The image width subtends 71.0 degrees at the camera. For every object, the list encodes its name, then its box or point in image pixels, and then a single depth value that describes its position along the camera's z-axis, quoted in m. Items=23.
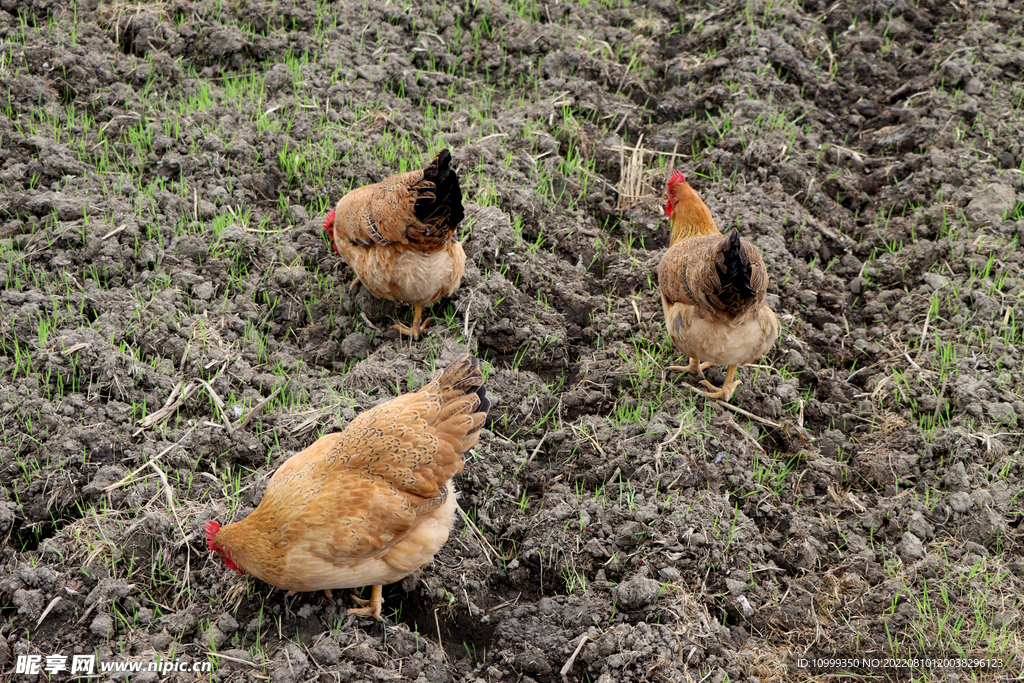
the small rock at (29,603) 3.39
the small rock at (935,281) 5.27
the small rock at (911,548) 3.92
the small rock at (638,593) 3.62
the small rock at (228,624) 3.38
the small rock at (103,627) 3.33
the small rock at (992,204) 5.57
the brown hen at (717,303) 4.15
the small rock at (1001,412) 4.39
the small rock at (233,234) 5.15
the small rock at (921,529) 4.01
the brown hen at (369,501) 3.30
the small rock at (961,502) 4.04
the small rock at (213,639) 3.30
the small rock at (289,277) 5.11
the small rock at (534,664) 3.47
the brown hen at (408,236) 4.36
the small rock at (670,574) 3.72
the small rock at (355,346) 4.81
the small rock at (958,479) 4.15
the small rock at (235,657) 3.24
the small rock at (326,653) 3.30
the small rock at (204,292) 4.84
